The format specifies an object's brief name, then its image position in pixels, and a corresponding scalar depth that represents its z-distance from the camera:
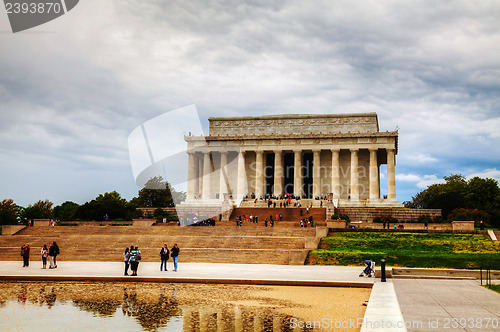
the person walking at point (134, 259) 21.92
